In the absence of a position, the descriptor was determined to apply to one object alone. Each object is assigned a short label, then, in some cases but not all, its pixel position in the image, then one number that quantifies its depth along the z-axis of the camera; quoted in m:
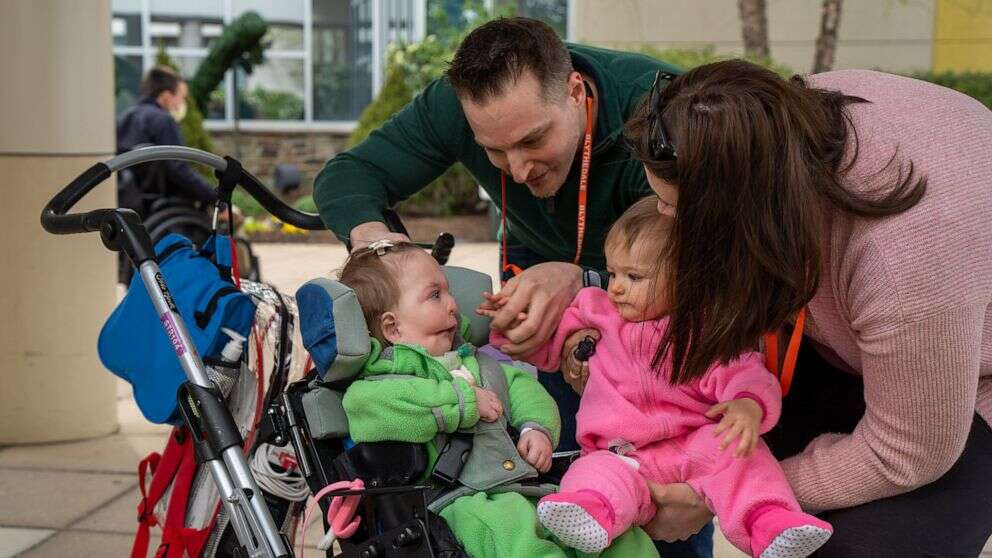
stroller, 2.31
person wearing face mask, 7.82
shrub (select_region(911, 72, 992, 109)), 10.18
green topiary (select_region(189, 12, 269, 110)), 14.16
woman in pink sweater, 2.05
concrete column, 4.97
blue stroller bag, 2.91
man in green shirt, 2.81
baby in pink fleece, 2.24
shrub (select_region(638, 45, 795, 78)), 10.38
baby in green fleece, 2.32
